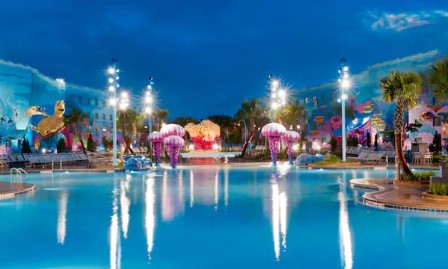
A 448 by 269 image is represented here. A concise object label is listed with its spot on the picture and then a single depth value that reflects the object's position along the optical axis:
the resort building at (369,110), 37.66
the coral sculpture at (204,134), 56.59
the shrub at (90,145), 48.94
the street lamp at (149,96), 35.28
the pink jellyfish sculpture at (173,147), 30.34
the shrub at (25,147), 38.62
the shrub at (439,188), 13.19
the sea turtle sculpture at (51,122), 46.88
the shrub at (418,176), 17.31
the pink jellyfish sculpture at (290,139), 34.01
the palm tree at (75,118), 48.90
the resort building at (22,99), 43.09
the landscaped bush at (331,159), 30.67
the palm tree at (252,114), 57.75
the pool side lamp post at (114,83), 28.80
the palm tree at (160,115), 56.02
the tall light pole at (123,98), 33.06
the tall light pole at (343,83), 30.12
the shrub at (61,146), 43.12
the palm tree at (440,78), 14.24
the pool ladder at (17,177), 22.74
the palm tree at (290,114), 56.47
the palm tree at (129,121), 54.81
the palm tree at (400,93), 16.86
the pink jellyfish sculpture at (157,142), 33.19
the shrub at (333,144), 43.47
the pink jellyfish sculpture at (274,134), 32.56
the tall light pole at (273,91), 34.94
